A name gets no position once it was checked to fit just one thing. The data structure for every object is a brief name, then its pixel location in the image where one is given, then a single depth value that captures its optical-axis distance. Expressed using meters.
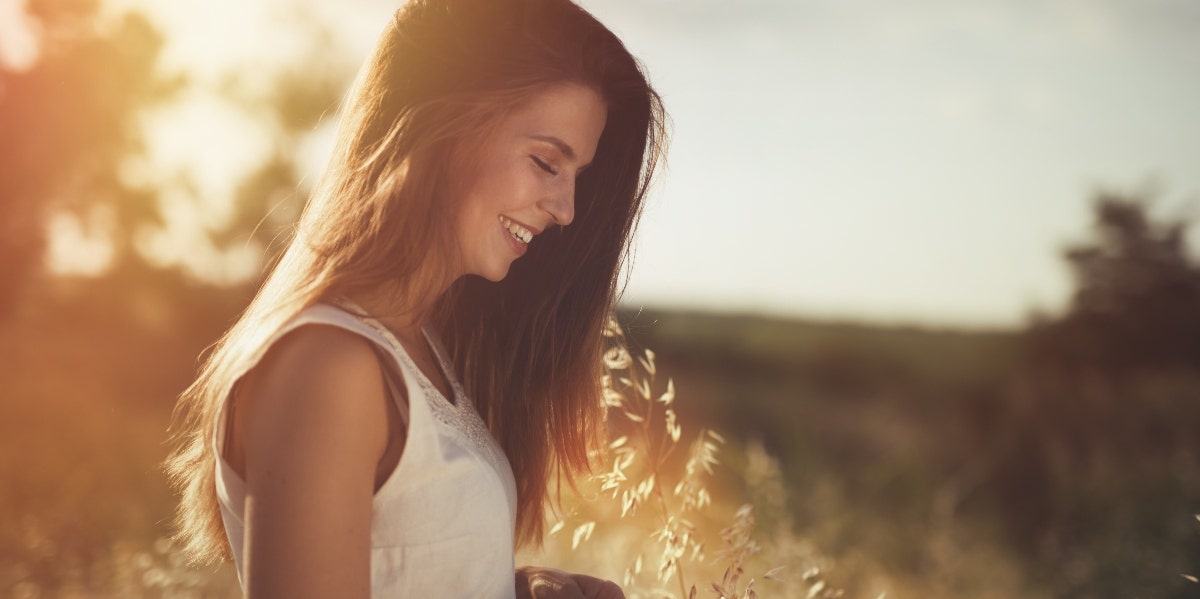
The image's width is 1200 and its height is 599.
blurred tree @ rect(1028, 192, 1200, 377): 20.34
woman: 1.54
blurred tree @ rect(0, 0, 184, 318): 14.05
